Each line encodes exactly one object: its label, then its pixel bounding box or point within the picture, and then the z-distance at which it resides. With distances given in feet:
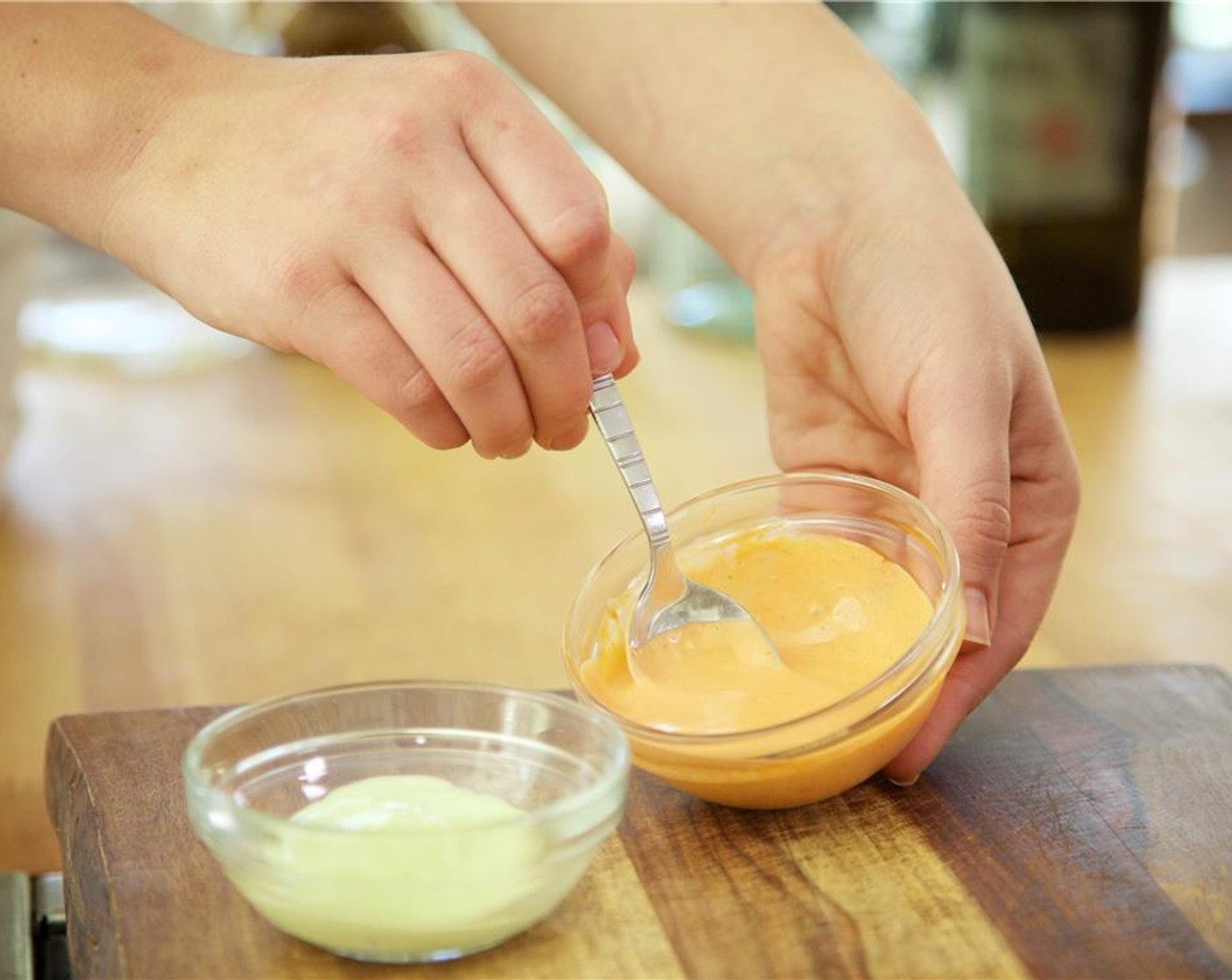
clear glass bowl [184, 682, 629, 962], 2.04
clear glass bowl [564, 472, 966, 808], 2.36
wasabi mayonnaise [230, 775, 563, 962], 2.03
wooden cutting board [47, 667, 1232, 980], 2.19
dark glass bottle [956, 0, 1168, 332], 5.29
